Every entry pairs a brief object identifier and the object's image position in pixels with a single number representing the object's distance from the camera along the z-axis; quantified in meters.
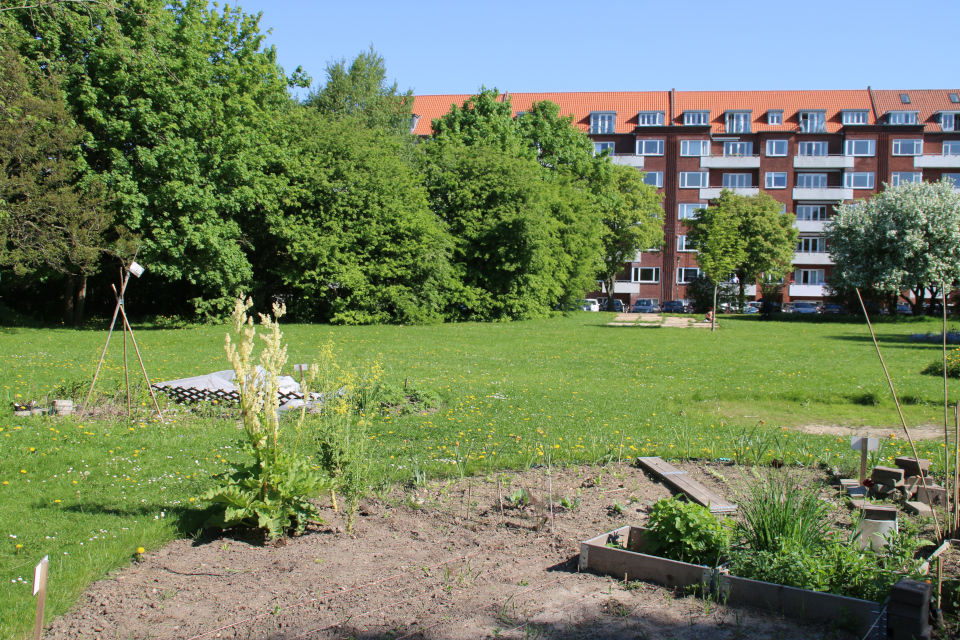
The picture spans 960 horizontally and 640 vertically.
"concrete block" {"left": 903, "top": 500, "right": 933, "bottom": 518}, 5.13
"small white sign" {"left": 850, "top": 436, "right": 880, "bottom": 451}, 5.51
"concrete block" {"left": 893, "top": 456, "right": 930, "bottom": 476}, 5.51
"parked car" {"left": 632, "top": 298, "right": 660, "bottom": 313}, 56.00
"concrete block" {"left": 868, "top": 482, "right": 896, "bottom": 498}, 5.54
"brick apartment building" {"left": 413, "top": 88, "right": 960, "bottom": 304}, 62.12
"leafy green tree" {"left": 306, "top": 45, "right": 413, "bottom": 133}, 43.59
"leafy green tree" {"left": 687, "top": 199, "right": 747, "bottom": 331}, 30.91
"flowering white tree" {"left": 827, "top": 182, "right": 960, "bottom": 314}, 37.28
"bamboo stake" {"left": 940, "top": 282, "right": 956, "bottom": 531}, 4.64
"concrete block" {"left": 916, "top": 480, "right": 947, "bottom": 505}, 5.26
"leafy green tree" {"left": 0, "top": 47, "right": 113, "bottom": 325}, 21.20
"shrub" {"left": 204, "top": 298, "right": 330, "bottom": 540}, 4.60
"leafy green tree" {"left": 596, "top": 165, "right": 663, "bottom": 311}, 51.94
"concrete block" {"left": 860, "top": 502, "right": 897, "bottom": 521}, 4.59
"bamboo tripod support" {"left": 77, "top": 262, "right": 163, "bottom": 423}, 8.49
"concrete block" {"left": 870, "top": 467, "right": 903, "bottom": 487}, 5.51
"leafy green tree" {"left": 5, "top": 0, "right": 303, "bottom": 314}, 23.89
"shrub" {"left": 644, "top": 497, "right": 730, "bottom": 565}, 4.21
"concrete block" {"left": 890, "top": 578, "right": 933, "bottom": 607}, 3.26
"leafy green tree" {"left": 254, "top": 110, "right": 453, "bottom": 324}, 29.28
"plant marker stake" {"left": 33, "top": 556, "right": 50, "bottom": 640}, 2.86
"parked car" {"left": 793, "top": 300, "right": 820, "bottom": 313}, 53.66
